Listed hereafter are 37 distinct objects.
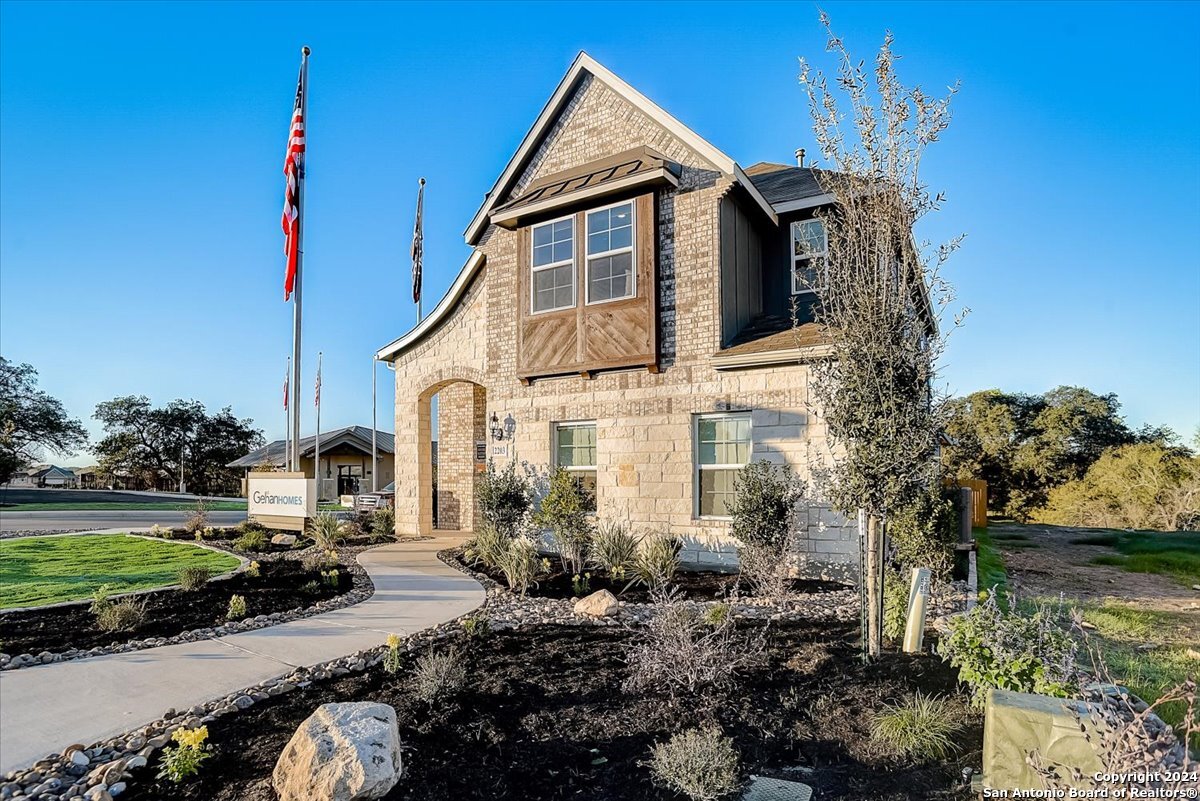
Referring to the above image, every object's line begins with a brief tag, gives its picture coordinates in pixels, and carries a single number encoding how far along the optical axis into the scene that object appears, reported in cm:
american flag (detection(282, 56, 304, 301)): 1381
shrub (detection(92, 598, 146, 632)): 620
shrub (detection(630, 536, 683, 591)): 843
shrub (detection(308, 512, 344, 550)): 1289
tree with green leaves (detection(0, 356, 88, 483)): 4319
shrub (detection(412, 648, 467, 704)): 430
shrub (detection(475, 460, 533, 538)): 1157
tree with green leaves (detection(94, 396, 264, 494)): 4741
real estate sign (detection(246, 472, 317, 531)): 1416
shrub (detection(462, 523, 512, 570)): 1012
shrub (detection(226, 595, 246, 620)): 677
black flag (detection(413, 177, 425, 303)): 2069
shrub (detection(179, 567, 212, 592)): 812
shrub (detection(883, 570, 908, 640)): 581
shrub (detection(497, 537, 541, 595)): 861
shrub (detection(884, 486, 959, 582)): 841
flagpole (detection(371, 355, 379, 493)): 3238
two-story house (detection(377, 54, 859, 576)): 1047
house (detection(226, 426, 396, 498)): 3700
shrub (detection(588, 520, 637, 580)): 961
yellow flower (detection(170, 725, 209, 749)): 344
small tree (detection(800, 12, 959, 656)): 523
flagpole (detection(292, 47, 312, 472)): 1383
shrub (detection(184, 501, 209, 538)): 1469
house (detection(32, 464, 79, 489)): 5928
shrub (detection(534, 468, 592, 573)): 1016
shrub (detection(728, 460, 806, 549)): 908
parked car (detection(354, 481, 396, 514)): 2081
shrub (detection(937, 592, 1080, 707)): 397
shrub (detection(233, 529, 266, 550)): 1266
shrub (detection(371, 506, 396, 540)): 1448
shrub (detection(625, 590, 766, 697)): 450
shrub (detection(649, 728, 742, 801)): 321
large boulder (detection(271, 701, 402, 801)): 309
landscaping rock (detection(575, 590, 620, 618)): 695
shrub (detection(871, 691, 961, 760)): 367
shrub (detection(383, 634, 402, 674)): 494
